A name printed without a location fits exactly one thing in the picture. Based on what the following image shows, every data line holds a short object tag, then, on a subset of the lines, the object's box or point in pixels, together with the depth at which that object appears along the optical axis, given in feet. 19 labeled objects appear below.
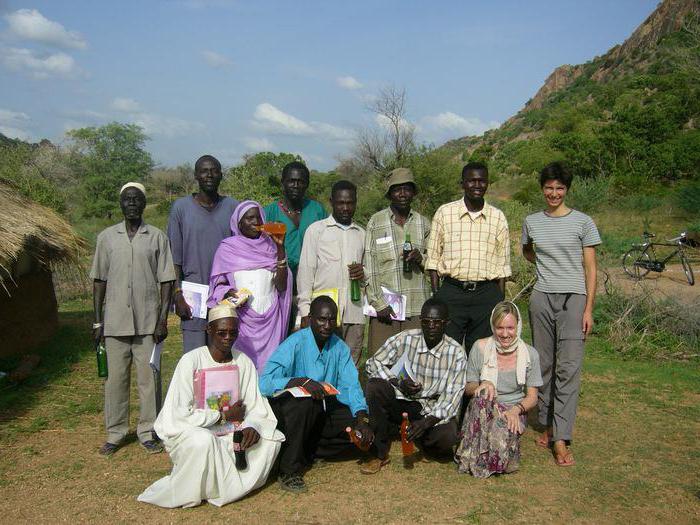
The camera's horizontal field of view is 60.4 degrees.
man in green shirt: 16.05
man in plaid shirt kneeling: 13.96
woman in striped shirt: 14.60
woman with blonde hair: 13.58
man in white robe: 11.80
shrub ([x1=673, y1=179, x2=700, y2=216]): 66.44
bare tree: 97.45
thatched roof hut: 23.81
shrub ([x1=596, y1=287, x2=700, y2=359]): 25.71
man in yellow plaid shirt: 15.25
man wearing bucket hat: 15.72
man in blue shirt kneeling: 13.05
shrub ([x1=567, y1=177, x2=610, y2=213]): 62.15
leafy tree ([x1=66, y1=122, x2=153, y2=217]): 134.72
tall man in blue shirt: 15.51
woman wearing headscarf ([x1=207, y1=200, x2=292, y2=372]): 14.89
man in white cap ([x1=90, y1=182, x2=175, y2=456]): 14.57
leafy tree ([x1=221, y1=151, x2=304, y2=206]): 85.97
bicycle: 42.91
